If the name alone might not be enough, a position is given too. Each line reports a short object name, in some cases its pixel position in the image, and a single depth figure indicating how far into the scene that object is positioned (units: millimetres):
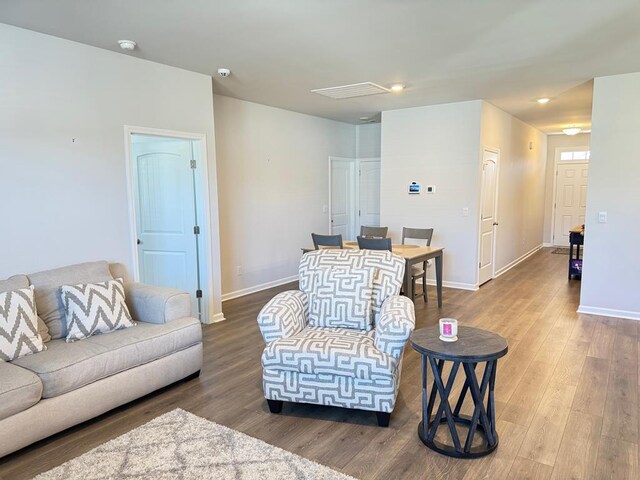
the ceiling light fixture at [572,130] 8070
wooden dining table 4635
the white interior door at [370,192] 7941
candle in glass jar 2428
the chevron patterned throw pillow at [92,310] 3033
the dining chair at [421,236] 5332
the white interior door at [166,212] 4586
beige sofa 2369
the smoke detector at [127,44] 3460
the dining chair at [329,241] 5023
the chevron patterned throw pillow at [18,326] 2652
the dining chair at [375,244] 4684
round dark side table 2293
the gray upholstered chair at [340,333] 2611
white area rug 2215
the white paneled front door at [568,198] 9984
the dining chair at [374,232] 6016
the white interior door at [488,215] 6262
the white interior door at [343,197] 7684
